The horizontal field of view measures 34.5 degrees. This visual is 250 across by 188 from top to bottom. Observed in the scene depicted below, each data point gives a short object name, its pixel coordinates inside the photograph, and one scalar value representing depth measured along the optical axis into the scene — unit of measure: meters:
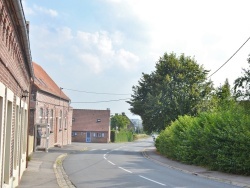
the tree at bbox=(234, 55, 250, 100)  21.83
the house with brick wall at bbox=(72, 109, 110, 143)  81.06
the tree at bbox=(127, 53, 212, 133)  43.41
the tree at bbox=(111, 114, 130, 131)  114.96
